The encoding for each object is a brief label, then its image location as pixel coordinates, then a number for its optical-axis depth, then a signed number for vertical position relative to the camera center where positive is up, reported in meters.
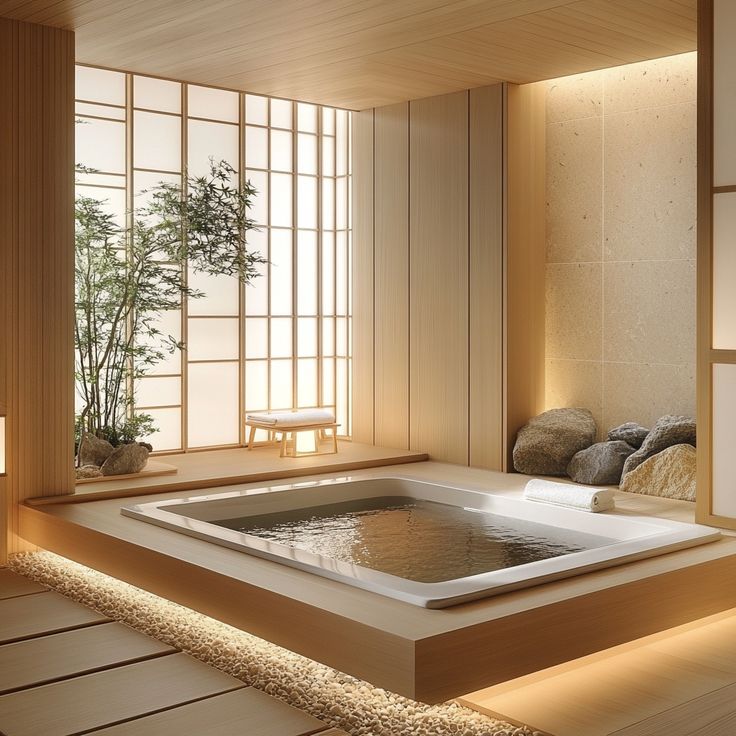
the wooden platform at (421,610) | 3.07 -0.92
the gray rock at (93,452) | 5.97 -0.65
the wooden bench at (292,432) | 6.65 -0.61
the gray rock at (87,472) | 5.84 -0.76
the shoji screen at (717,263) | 4.53 +0.36
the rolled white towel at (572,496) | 4.92 -0.77
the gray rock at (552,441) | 6.05 -0.60
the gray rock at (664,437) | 5.60 -0.53
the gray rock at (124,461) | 5.88 -0.69
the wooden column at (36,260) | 5.09 +0.42
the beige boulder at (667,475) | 5.38 -0.73
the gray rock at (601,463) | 5.80 -0.70
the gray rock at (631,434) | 5.94 -0.55
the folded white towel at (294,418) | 6.65 -0.51
